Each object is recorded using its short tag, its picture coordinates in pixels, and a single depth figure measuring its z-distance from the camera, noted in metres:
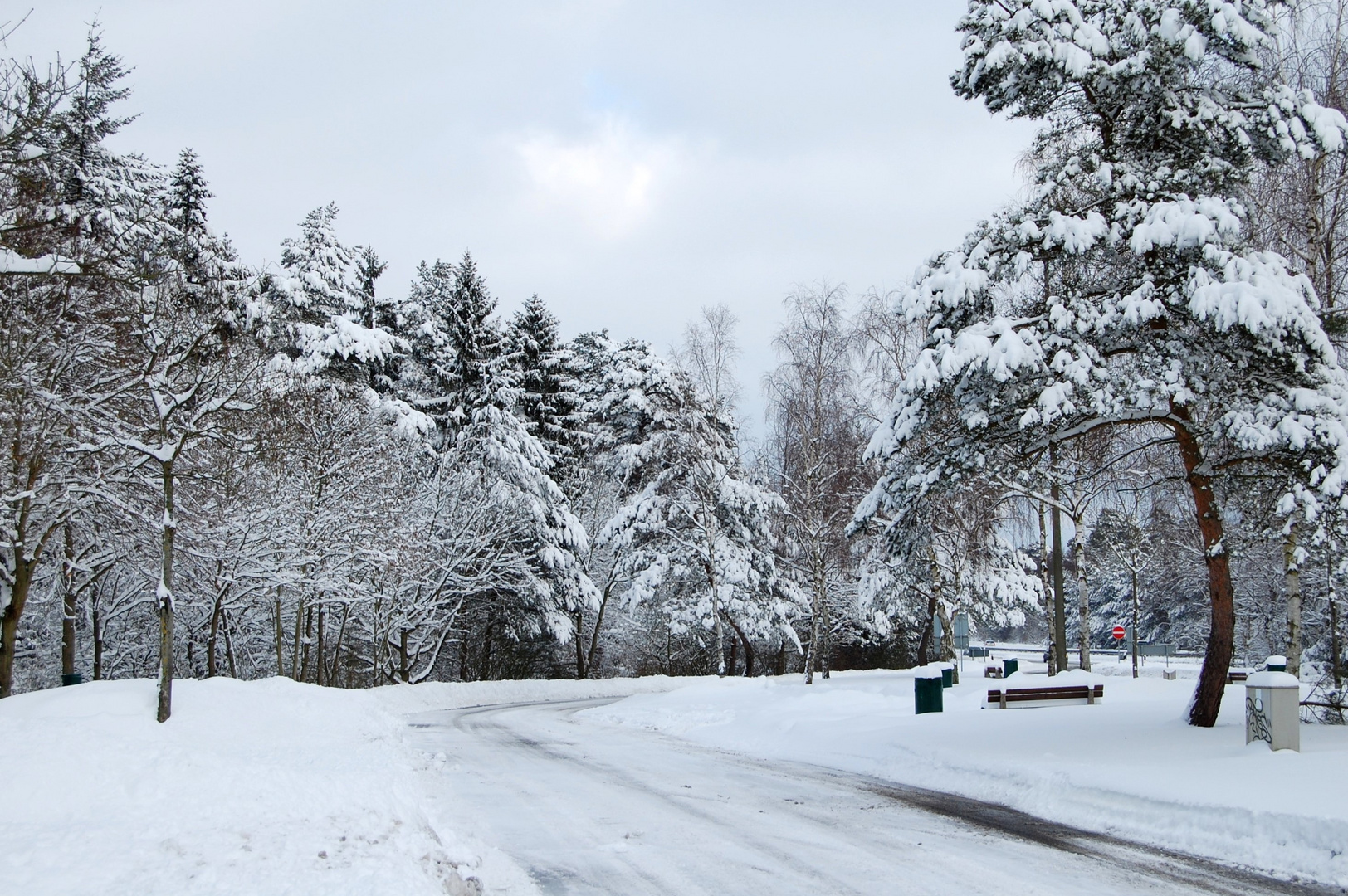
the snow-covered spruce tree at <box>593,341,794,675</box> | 33.97
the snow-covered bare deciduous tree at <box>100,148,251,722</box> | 12.45
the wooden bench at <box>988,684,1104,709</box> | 16.89
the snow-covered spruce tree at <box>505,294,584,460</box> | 37.56
